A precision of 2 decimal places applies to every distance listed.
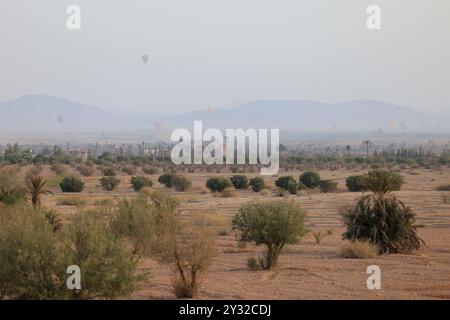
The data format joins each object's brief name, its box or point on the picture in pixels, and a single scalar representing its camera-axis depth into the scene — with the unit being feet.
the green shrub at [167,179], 223.06
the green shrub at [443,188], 202.45
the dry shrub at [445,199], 159.74
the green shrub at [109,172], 273.52
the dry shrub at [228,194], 188.75
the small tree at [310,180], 214.28
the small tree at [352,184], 200.64
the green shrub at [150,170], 293.51
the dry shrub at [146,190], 180.05
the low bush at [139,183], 207.51
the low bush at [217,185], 205.26
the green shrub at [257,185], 206.90
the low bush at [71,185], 209.97
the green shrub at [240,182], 216.54
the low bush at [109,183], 215.47
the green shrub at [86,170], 285.64
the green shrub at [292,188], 196.75
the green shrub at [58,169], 282.75
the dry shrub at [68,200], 160.06
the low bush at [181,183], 215.84
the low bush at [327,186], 205.57
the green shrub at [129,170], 293.47
